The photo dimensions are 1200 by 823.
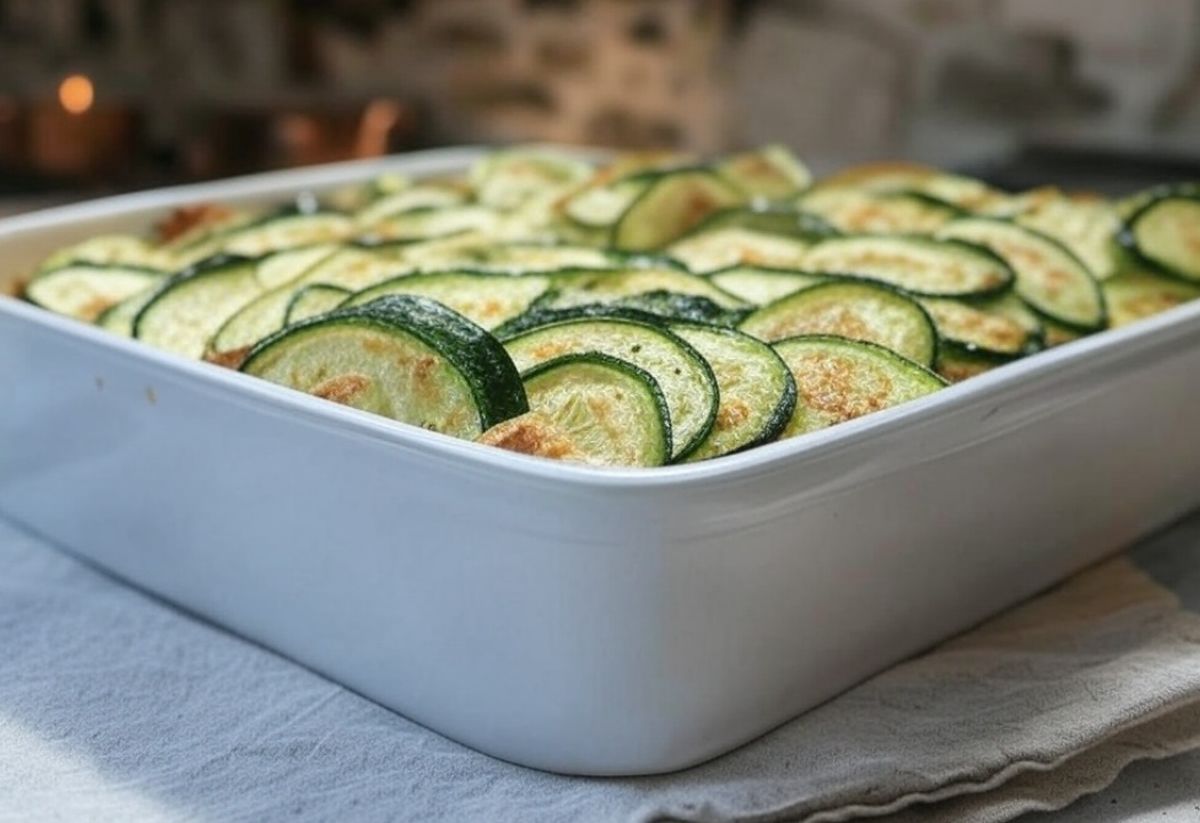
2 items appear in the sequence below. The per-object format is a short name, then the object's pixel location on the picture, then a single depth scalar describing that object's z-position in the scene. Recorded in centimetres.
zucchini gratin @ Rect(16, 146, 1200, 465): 61
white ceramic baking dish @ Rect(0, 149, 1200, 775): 57
